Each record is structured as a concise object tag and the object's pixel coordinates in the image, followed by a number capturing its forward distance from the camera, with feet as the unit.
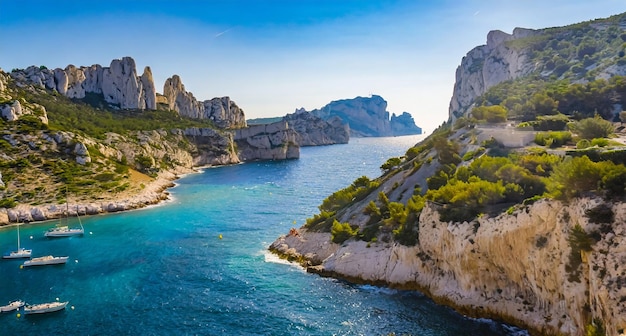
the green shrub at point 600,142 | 124.47
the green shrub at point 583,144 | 130.58
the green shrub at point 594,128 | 146.00
